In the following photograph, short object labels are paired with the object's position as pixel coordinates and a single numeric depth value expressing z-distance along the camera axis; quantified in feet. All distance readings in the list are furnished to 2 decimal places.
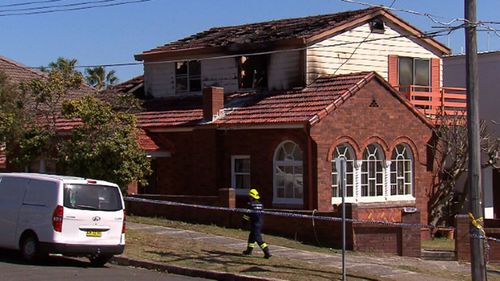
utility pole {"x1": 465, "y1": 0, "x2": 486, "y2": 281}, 51.42
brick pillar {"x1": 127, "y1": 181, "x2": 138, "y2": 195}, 86.23
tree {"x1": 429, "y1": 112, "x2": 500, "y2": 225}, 93.76
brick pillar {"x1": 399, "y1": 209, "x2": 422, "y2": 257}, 70.28
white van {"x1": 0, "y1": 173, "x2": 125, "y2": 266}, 51.49
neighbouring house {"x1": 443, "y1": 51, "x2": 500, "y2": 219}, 107.86
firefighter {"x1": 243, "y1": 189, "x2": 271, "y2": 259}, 58.75
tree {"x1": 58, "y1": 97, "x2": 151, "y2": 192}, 69.41
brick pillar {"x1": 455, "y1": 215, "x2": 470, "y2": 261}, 69.87
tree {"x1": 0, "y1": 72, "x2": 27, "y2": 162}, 75.92
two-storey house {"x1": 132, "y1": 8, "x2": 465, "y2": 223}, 83.66
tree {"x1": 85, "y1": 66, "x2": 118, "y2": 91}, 207.43
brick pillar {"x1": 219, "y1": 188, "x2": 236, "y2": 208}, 76.18
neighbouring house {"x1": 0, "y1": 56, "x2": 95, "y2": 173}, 130.93
